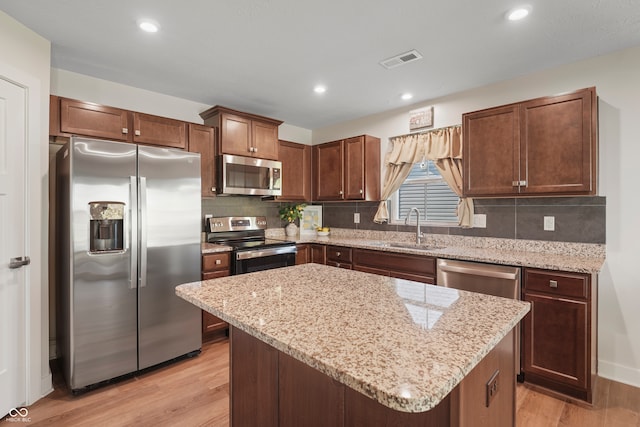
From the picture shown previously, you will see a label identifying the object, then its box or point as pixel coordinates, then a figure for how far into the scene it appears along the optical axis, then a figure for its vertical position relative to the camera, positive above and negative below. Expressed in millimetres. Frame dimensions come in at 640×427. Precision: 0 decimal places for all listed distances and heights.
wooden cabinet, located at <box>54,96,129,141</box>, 2494 +760
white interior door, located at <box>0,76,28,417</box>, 1985 -220
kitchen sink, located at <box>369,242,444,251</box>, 3344 -368
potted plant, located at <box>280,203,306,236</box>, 4378 -46
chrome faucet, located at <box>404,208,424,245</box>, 3418 -168
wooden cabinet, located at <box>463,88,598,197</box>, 2301 +507
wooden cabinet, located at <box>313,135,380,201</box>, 3871 +537
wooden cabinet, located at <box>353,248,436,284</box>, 2875 -518
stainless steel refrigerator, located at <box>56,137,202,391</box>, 2195 -326
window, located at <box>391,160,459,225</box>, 3475 +166
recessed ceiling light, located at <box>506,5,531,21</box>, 1901 +1207
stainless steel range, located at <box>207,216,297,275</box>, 3229 -351
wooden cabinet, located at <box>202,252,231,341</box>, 3012 -579
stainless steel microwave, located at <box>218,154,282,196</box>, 3400 +407
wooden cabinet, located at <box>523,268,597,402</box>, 2100 -829
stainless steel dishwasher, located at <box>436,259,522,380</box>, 2365 -523
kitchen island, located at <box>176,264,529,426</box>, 730 -356
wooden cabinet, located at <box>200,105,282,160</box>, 3430 +910
